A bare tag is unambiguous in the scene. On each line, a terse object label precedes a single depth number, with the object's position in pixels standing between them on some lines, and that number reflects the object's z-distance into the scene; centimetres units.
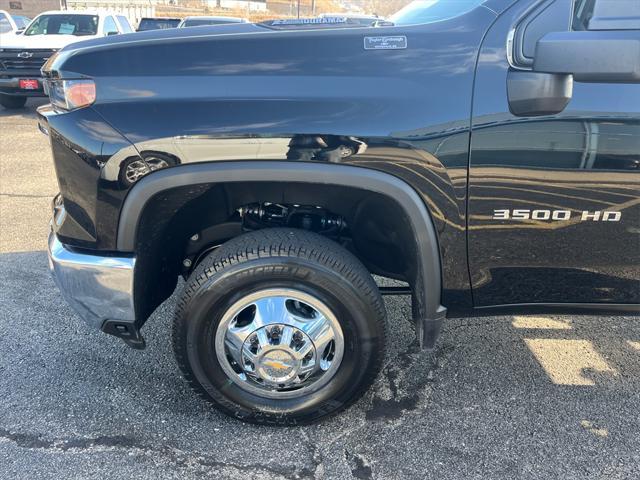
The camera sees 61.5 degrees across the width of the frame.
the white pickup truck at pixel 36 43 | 1018
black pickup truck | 188
